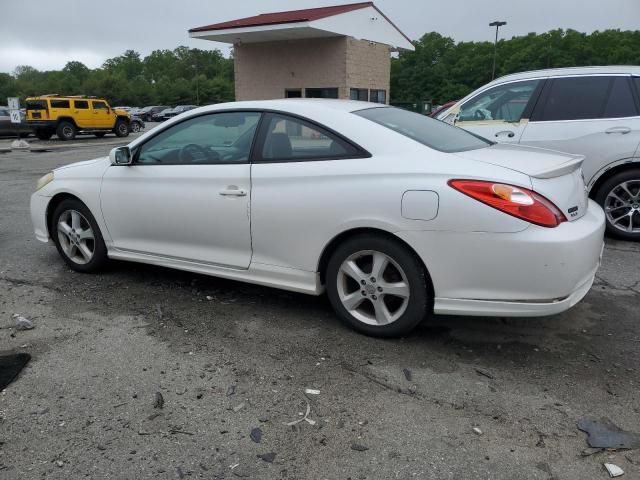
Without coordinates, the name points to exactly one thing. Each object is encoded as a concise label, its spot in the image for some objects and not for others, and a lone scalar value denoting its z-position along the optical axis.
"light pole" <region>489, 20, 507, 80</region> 38.58
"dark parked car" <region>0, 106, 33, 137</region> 25.05
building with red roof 22.69
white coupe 2.98
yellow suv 24.59
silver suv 5.58
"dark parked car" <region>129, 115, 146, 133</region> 30.80
